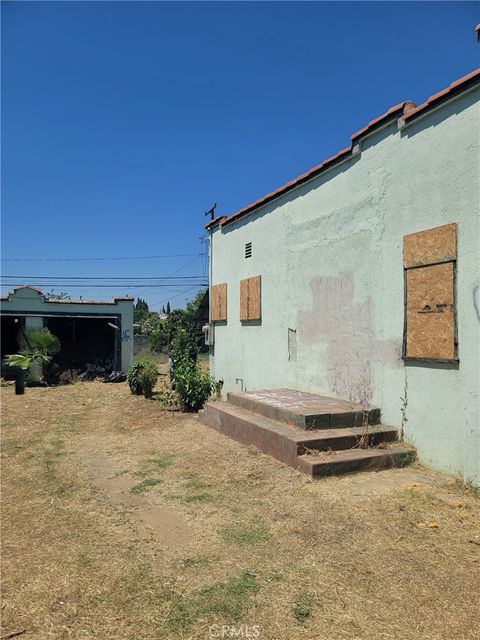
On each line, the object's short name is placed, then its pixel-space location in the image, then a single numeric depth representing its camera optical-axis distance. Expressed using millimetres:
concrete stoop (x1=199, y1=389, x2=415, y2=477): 5402
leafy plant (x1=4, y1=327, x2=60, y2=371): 16844
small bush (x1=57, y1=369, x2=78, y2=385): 18141
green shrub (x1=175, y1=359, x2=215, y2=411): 10797
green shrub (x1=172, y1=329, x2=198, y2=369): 12070
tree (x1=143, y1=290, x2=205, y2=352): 26781
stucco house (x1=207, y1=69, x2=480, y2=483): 5078
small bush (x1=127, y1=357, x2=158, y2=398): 13828
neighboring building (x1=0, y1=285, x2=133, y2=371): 18641
